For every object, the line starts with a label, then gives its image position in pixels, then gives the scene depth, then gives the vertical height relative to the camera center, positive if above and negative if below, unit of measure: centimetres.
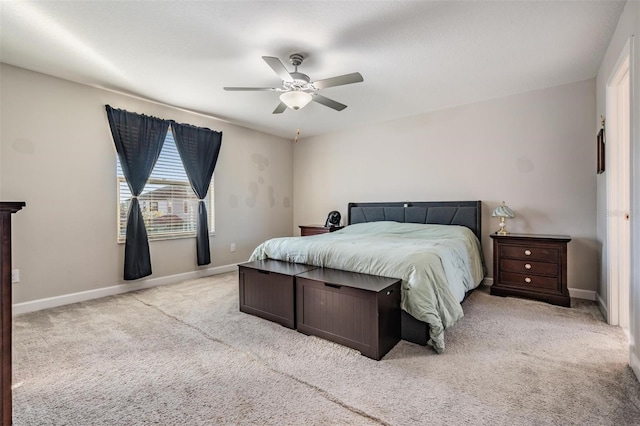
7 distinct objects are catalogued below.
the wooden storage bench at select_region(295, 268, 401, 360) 209 -73
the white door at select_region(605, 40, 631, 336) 259 +12
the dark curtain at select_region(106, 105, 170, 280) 368 +65
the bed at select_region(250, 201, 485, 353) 224 -37
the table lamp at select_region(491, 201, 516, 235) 358 -1
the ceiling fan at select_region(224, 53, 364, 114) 251 +118
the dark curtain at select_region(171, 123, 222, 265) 437 +80
